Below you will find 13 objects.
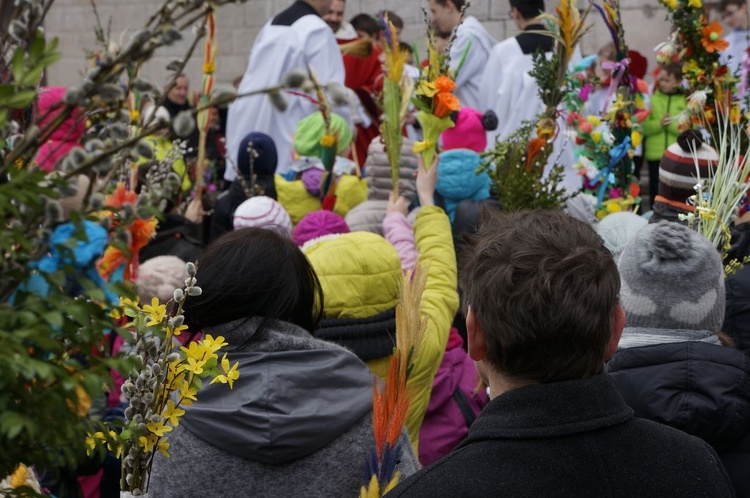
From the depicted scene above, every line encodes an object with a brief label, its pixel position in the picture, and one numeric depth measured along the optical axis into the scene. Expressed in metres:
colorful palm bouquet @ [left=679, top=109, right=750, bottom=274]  3.39
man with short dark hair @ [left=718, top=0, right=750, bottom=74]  8.81
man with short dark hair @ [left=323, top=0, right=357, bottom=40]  9.07
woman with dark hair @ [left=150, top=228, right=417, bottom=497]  2.28
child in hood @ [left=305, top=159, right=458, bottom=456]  2.82
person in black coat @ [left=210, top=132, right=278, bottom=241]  5.72
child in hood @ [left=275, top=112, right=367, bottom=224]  5.38
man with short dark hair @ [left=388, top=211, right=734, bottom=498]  1.60
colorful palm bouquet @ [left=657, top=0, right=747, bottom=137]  4.50
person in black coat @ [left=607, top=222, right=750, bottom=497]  2.55
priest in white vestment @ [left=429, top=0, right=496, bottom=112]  8.77
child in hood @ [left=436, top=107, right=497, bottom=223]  4.93
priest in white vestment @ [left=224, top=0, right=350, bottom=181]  7.84
